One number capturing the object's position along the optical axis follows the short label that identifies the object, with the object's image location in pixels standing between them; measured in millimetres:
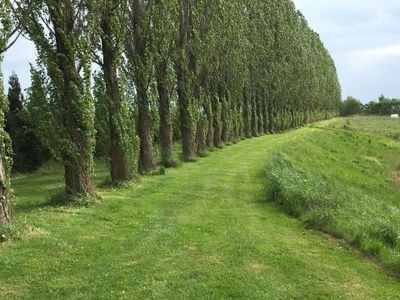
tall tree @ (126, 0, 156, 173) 17078
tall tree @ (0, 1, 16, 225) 8242
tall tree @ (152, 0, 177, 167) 17781
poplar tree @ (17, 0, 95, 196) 11156
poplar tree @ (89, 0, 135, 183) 14156
